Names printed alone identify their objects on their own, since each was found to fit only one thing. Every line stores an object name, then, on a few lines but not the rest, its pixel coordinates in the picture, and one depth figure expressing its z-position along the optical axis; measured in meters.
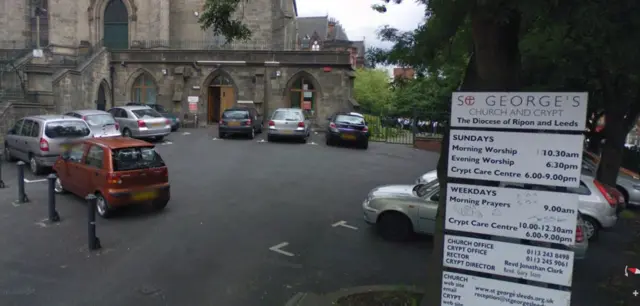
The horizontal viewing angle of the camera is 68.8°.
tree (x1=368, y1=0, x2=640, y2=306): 3.59
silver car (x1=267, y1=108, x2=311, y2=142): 22.34
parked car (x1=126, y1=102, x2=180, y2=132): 26.45
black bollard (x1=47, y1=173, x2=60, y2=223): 9.20
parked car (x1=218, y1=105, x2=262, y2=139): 23.12
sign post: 3.46
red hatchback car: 9.38
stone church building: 27.58
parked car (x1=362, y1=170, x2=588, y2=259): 8.62
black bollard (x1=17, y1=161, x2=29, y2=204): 10.82
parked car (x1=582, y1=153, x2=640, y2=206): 14.46
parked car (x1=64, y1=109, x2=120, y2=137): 17.27
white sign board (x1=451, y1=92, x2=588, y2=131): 3.42
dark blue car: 21.98
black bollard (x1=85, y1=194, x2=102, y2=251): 7.71
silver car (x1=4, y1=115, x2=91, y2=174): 14.00
